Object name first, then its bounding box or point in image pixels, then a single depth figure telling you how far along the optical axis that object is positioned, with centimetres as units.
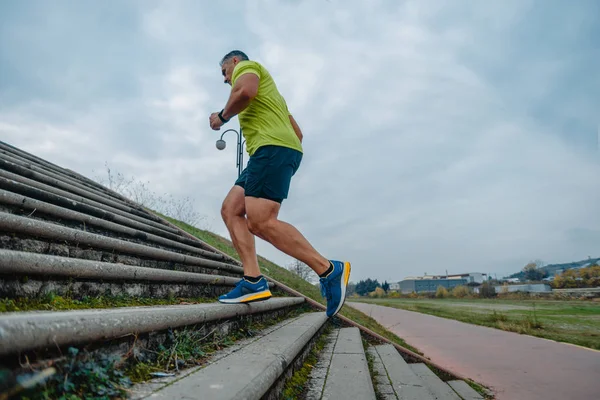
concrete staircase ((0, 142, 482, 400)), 93
